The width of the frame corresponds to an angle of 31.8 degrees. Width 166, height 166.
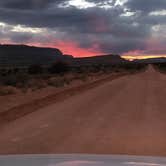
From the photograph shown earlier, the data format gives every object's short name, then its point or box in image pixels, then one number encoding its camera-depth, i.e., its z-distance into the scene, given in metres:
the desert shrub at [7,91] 16.34
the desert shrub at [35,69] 56.60
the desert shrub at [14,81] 22.36
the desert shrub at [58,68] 60.56
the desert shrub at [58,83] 22.90
